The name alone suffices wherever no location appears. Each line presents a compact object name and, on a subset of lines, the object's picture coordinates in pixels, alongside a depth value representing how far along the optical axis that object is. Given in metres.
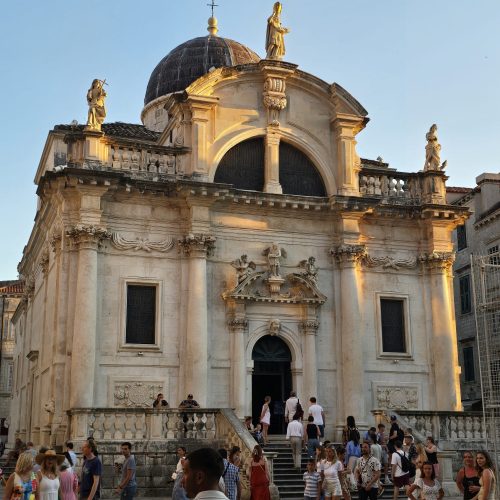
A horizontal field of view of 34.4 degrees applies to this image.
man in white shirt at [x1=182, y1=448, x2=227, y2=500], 5.62
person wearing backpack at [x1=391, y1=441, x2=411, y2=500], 17.30
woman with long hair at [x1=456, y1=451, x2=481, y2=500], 11.80
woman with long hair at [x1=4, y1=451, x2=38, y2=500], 9.41
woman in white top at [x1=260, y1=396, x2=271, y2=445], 22.98
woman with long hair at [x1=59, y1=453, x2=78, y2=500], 11.97
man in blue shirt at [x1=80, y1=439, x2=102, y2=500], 13.40
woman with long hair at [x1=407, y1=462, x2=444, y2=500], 12.30
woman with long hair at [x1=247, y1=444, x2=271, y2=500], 15.05
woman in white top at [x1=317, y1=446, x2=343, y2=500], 15.32
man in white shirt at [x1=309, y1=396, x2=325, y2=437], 23.20
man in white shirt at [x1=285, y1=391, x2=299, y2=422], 23.39
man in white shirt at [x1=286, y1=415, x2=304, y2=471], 21.92
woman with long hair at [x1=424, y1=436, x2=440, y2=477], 18.73
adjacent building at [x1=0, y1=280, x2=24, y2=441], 57.44
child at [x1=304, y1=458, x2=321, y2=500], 15.61
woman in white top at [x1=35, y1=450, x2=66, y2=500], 10.38
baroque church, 24.58
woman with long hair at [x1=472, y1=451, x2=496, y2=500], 11.02
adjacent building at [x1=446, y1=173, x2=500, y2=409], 38.50
